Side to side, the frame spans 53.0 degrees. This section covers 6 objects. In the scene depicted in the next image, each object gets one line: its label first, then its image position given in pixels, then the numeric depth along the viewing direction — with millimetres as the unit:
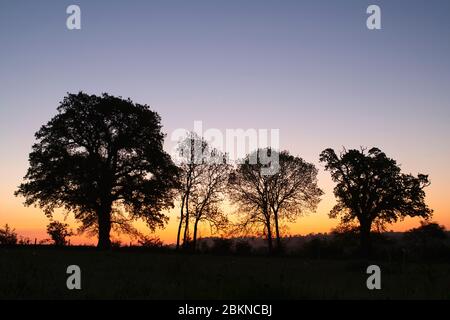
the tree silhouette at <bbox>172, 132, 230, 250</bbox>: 44750
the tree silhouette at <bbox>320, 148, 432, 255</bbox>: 48594
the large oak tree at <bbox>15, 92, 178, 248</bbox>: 37031
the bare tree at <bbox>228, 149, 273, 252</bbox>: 49250
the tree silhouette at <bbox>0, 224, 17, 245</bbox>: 40500
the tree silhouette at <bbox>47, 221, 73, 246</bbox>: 41719
